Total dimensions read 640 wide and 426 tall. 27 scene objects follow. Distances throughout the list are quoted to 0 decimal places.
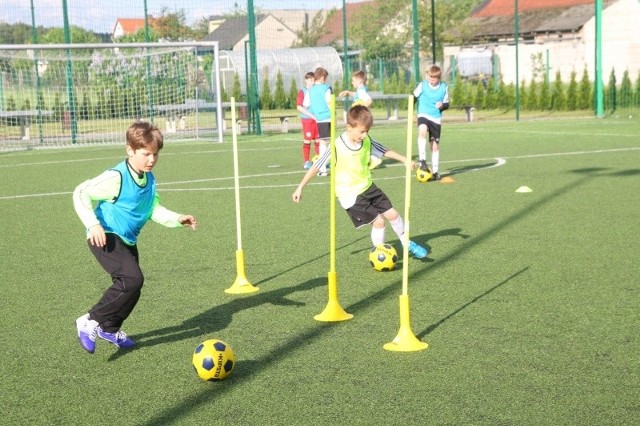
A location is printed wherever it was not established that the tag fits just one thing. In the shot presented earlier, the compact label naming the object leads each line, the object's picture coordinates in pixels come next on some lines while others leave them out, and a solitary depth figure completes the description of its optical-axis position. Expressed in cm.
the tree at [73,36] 2686
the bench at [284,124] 2876
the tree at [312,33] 6253
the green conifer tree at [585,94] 3288
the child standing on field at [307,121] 1681
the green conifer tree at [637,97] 3133
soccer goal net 2494
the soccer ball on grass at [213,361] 498
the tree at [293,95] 3781
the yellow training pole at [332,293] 613
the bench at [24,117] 2406
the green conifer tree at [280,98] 3775
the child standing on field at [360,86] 1597
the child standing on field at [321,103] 1645
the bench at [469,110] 3195
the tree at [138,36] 3312
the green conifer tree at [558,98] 3366
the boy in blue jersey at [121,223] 554
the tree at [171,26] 3073
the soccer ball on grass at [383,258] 781
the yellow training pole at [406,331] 545
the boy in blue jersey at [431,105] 1456
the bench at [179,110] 2555
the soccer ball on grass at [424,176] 1404
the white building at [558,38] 5178
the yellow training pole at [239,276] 716
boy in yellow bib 815
